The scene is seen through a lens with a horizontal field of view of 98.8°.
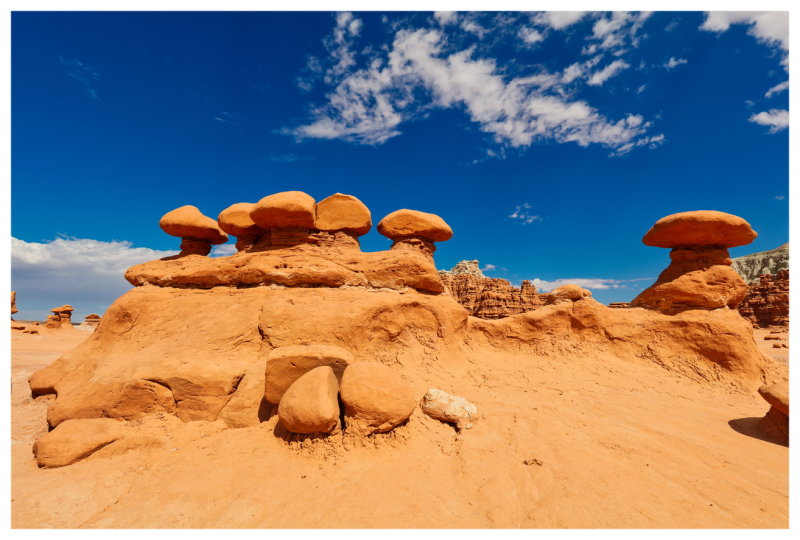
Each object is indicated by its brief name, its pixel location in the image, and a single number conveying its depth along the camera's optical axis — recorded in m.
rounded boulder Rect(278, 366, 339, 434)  3.70
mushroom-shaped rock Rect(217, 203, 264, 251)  8.23
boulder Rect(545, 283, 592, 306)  7.87
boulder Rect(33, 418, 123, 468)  3.99
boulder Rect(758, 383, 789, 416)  4.45
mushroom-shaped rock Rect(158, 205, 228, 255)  8.30
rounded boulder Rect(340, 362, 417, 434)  3.86
